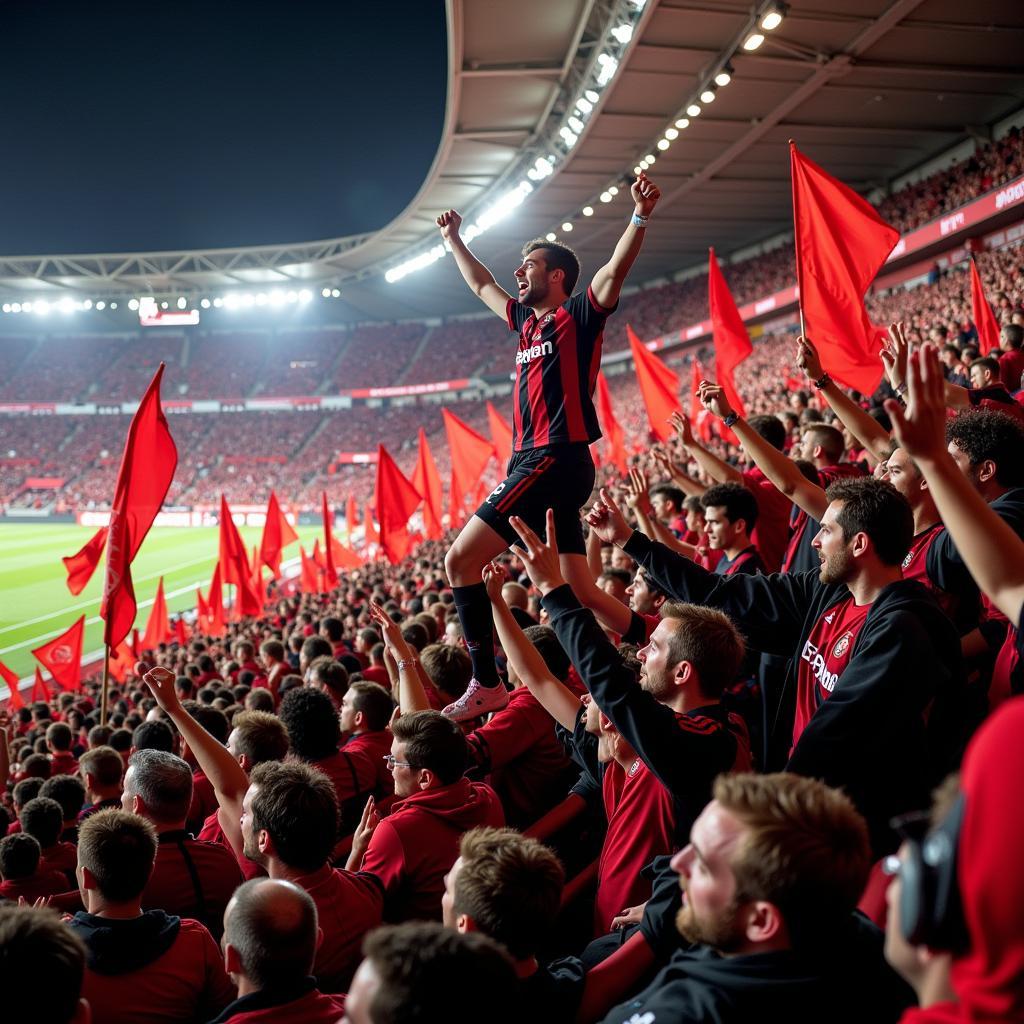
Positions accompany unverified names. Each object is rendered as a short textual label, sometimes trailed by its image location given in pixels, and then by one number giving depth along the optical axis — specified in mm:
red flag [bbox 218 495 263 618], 15117
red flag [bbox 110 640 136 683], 15734
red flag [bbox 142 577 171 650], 17484
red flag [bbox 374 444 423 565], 14367
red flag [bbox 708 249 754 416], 9672
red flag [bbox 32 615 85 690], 13907
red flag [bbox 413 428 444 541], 17250
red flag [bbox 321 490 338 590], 16375
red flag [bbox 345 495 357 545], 23709
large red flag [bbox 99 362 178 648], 7113
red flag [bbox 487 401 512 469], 18770
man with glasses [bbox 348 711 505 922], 3236
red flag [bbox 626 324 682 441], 12977
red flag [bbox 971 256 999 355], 10609
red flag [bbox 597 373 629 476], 17644
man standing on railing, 4215
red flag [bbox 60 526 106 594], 13773
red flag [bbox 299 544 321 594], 20719
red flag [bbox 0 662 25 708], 13404
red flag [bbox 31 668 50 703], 15133
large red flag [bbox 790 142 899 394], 6707
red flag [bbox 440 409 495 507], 16562
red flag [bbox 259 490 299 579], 17609
